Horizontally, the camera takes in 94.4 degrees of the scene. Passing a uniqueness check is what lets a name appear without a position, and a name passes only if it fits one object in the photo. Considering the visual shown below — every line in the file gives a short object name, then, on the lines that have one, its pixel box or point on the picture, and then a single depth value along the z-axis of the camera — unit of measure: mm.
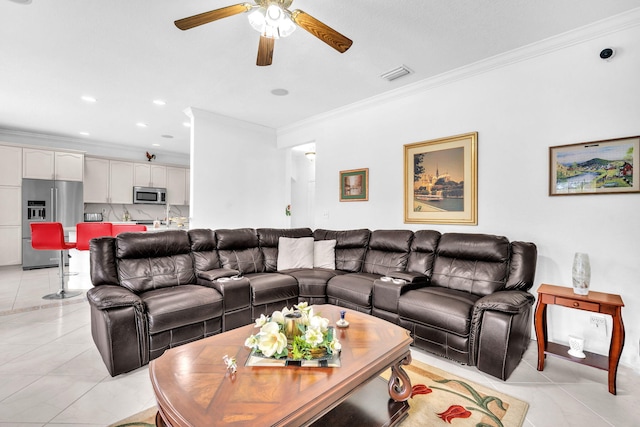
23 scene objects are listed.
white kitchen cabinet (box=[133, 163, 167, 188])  7289
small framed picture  4352
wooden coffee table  1142
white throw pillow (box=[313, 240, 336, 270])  3992
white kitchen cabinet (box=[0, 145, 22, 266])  5715
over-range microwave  7227
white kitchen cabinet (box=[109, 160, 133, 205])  6961
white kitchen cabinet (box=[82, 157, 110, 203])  6625
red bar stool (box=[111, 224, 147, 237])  4408
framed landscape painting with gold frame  3311
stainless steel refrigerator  5859
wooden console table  1992
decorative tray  1485
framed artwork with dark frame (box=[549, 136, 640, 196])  2425
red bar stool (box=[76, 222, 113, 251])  4039
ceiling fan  1868
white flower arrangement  1480
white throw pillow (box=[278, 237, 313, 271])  3918
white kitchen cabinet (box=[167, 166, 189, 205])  7840
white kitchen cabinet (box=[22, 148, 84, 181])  5902
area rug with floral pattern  1716
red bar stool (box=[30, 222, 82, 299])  4012
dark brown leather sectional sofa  2217
